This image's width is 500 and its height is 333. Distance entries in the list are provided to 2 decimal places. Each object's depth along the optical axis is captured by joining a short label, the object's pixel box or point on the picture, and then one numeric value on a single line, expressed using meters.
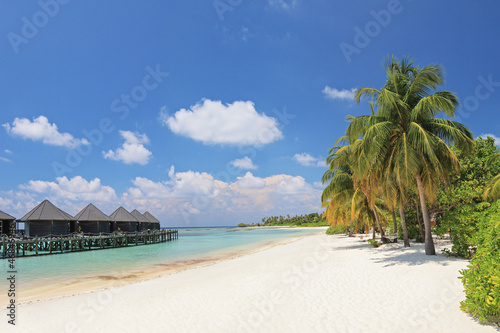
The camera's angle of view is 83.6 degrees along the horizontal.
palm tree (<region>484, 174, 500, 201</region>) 10.45
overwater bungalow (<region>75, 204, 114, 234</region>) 34.91
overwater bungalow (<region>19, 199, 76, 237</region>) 30.08
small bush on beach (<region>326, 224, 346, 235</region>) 40.48
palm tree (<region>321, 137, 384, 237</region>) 17.11
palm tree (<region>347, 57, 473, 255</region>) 10.52
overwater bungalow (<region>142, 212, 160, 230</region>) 47.75
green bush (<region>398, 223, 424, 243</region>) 18.07
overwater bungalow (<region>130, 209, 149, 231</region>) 44.52
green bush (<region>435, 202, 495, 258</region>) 10.12
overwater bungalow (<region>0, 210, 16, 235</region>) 30.50
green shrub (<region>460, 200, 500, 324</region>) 4.39
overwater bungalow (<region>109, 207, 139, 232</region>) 39.78
